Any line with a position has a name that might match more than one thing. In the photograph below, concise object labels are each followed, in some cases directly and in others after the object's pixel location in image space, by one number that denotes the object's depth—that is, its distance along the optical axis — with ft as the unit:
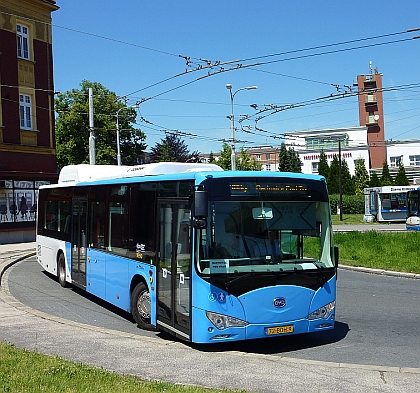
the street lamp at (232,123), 126.57
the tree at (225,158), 209.04
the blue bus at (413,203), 161.48
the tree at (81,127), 214.63
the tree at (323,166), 271.08
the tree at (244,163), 235.81
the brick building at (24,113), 102.73
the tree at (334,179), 256.89
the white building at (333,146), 312.09
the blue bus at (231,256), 28.48
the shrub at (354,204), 233.55
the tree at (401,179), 250.37
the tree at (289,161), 292.40
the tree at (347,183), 260.83
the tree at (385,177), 253.92
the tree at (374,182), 254.47
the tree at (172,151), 262.88
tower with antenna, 295.07
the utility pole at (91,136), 91.45
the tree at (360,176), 277.03
